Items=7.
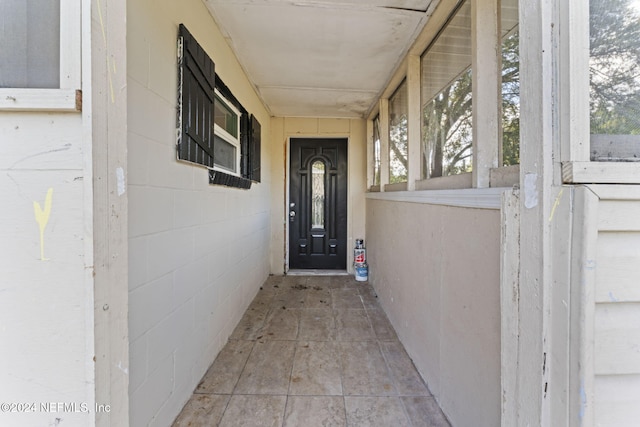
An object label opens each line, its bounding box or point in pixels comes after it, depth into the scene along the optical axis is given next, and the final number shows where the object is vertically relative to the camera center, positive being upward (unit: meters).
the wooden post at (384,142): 3.40 +0.79
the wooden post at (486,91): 1.35 +0.53
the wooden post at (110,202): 0.75 +0.03
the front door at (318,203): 4.62 +0.14
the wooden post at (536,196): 0.74 +0.04
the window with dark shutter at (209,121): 1.59 +0.63
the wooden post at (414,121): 2.32 +0.70
